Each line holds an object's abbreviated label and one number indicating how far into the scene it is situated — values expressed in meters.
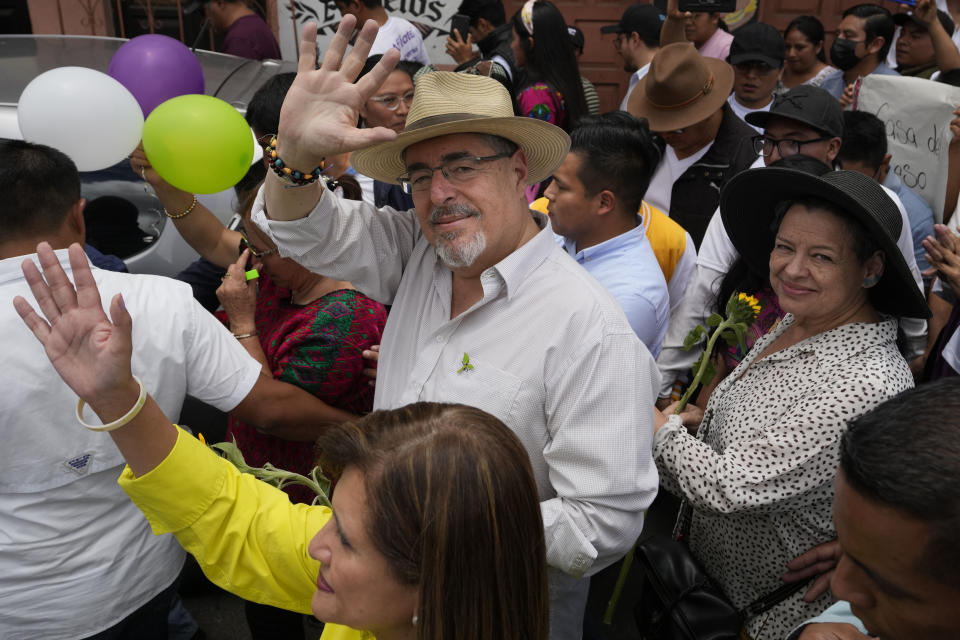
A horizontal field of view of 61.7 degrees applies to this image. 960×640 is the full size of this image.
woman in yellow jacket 1.25
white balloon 2.78
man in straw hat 1.81
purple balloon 3.54
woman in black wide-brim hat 2.02
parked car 3.69
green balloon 2.68
